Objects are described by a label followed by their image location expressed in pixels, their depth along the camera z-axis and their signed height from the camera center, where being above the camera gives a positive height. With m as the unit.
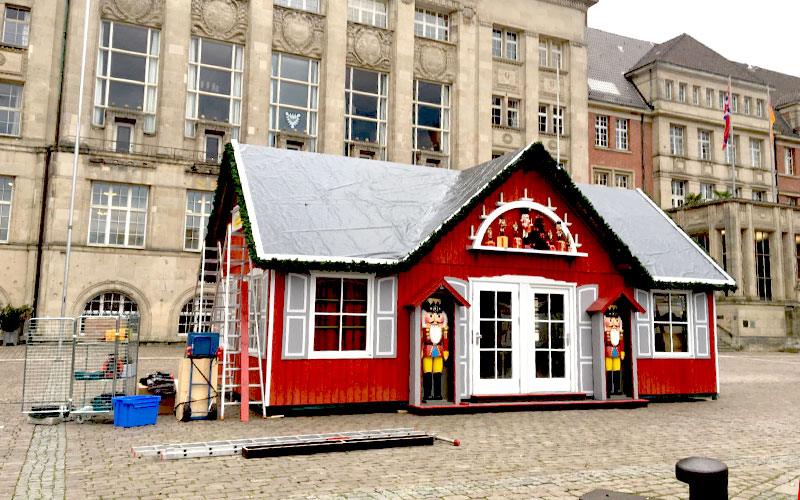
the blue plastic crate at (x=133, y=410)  10.99 -1.25
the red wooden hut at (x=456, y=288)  13.09 +1.08
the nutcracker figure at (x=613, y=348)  15.25 -0.18
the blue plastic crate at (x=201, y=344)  12.22 -0.18
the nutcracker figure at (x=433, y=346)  13.63 -0.17
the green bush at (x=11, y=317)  29.19 +0.63
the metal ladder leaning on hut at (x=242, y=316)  12.41 +0.39
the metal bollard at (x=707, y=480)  4.30 -0.89
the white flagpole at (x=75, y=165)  29.64 +7.43
